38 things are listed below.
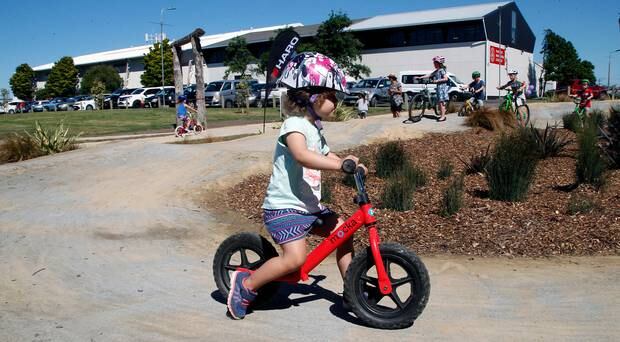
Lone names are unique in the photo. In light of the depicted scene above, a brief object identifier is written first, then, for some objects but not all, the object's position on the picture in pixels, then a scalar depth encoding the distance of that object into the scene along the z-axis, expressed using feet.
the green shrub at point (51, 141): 41.42
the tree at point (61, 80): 273.54
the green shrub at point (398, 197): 22.76
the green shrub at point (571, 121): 42.18
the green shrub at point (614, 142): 27.35
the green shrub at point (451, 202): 21.70
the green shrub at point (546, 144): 30.91
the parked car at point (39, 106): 191.72
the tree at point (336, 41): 133.39
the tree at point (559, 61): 208.84
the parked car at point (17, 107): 199.31
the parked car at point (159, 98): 158.71
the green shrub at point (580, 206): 20.86
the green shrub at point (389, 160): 28.81
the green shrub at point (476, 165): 27.86
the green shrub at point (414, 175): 25.66
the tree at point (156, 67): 241.14
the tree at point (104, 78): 247.70
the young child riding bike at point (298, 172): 12.46
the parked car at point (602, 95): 104.38
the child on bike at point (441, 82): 50.31
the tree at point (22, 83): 296.51
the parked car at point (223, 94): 132.77
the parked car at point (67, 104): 178.50
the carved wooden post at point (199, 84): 62.69
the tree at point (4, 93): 252.62
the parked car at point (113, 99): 171.30
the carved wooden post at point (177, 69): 65.10
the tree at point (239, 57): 179.22
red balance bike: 12.51
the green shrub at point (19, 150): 40.29
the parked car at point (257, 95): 125.60
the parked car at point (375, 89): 119.34
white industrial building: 177.47
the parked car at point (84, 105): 173.88
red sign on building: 179.11
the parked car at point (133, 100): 164.66
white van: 110.29
